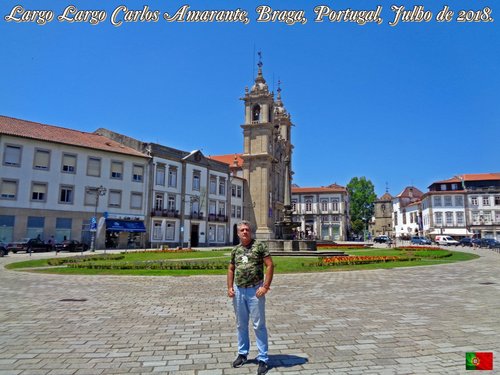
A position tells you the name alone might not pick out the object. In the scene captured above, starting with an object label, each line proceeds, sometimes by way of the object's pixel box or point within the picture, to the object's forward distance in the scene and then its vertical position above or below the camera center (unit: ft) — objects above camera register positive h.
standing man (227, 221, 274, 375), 17.08 -2.46
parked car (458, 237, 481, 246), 171.83 -2.85
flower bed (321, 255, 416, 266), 66.80 -4.63
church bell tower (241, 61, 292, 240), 213.46 +42.98
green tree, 296.71 +24.79
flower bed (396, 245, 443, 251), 116.16 -4.06
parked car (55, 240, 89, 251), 116.62 -4.00
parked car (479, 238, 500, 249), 147.76 -2.98
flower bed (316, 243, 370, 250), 133.49 -4.27
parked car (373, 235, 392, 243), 224.66 -2.91
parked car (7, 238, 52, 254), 110.74 -4.03
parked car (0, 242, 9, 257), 96.64 -4.84
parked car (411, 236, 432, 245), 196.67 -3.05
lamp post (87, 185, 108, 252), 132.05 +14.27
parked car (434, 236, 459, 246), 191.83 -2.63
